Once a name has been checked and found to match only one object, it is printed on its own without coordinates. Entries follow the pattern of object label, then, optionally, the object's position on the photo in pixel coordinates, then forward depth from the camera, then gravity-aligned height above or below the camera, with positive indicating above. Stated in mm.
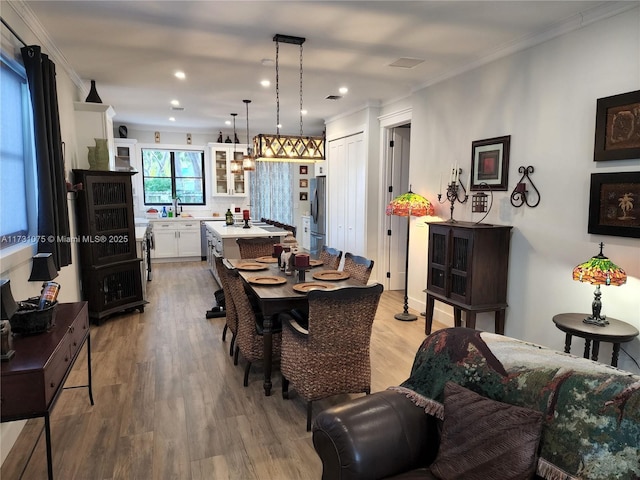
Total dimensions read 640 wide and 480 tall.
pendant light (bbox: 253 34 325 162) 3904 +477
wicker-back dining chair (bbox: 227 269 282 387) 2979 -1008
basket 1861 -593
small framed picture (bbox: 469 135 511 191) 3570 +312
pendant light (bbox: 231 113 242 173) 7295 +557
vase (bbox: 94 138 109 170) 4410 +463
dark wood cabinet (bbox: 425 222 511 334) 3463 -652
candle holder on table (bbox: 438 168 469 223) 4117 +73
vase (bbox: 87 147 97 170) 4398 +430
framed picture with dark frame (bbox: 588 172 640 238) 2568 -54
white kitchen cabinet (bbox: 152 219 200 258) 7984 -875
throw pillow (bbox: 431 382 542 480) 1296 -841
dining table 2777 -696
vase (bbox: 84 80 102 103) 4664 +1187
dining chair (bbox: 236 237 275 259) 4504 -592
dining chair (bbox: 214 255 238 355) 3254 -954
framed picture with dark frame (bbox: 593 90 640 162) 2547 +461
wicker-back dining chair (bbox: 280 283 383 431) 2406 -948
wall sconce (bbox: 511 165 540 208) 3297 +35
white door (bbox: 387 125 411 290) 5727 +29
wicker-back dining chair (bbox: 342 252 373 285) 3348 -632
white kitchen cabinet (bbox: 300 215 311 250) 8998 -852
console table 1540 -738
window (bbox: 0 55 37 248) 2541 +256
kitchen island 5293 -531
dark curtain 2742 +326
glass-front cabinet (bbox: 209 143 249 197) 8445 +495
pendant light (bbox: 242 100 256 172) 6391 +535
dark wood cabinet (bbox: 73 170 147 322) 4211 -540
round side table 2396 -840
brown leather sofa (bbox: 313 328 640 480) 1237 -797
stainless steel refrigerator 7568 -324
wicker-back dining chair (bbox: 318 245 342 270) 3869 -621
